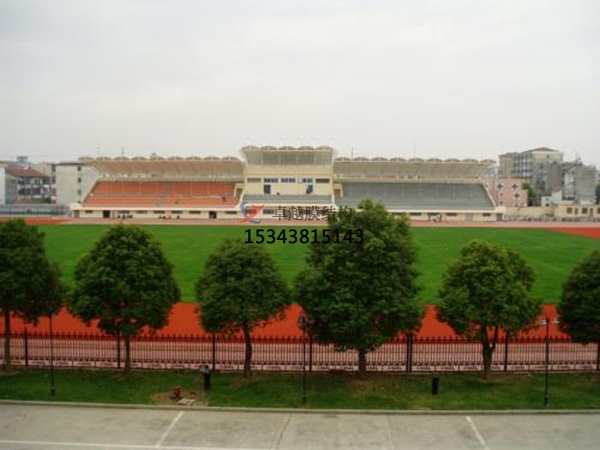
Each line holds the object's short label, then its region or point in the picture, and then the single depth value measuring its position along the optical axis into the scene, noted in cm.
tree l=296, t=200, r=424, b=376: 1490
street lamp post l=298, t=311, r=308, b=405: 1457
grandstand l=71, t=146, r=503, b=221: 7906
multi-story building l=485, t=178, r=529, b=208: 9456
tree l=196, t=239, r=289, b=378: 1525
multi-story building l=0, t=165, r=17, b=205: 9725
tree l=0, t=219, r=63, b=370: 1611
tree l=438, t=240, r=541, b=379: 1524
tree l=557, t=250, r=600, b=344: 1574
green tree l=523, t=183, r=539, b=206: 10425
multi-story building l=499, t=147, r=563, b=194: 12575
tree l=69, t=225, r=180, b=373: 1558
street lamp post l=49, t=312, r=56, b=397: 1457
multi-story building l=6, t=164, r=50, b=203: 10906
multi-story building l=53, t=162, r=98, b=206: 9781
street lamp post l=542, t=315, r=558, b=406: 1413
